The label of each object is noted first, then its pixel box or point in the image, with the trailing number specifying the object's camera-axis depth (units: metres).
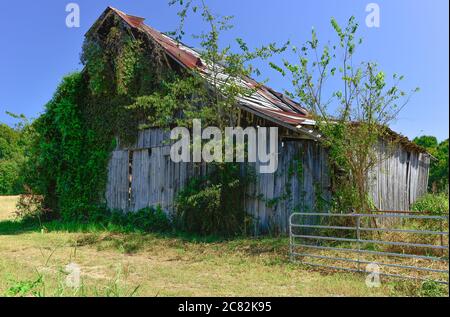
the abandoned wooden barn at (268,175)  10.84
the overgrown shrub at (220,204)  11.13
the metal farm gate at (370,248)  6.84
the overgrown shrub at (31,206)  16.61
